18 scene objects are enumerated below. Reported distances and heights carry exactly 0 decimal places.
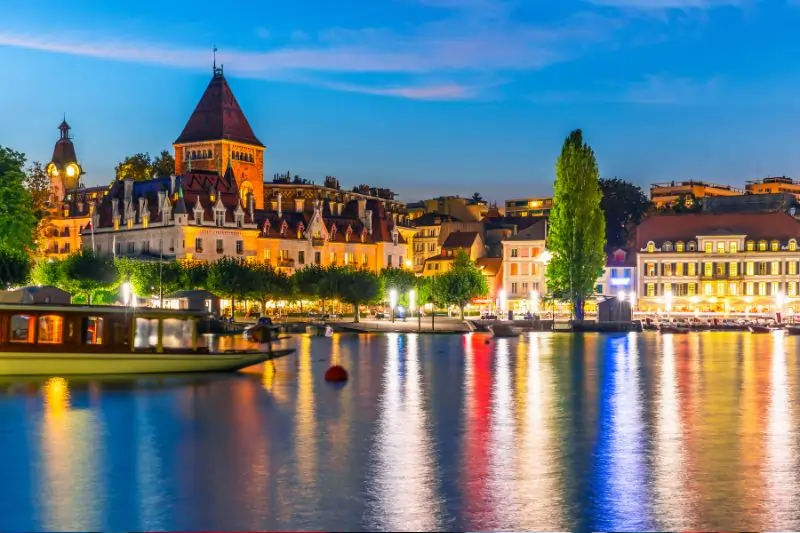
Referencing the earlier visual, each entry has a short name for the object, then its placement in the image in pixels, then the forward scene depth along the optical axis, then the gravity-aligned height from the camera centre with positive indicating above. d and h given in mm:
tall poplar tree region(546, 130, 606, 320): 97188 +7128
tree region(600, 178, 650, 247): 160000 +14628
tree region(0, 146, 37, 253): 72125 +6576
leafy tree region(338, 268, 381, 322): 109500 +2274
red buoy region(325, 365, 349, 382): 45219 -2347
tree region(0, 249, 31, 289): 71625 +2710
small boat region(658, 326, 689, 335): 99800 -1384
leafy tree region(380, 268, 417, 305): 124312 +3425
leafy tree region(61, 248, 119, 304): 101500 +3341
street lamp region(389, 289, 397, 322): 109375 +1316
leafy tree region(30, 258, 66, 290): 102438 +3280
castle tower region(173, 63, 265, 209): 145250 +21143
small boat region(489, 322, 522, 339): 89000 -1307
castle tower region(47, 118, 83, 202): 82925 +19581
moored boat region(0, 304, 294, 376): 43438 -1067
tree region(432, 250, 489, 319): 121125 +2879
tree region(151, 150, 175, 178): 154125 +19415
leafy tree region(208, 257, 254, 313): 109438 +3043
